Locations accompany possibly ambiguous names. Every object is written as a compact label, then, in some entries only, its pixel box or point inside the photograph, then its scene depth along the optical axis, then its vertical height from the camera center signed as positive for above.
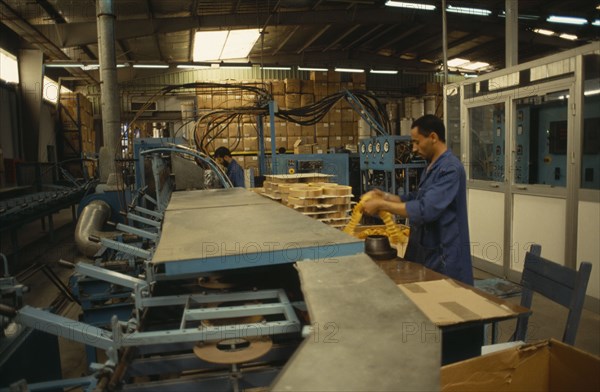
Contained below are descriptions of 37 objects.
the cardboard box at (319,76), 11.43 +2.33
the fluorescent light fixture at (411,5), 9.67 +3.57
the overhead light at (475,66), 14.13 +3.19
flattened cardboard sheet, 1.62 -0.58
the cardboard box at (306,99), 11.36 +1.72
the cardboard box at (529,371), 1.38 -0.72
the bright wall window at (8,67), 8.94 +2.23
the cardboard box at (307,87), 11.36 +2.04
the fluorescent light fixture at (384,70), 12.58 +2.70
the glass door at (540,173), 4.26 -0.18
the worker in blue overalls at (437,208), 2.28 -0.25
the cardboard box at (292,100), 11.29 +1.68
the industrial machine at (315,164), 7.15 -0.01
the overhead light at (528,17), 9.48 +3.14
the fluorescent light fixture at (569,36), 11.06 +3.16
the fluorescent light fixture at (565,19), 9.38 +3.07
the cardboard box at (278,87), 11.27 +2.02
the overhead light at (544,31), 10.96 +3.26
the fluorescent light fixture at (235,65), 11.55 +2.78
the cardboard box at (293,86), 11.26 +2.04
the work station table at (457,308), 1.61 -0.59
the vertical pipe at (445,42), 5.75 +1.59
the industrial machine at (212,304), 1.55 -0.60
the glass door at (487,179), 5.06 -0.24
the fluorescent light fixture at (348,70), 11.86 +2.61
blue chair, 1.86 -0.60
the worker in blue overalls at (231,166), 6.54 -0.01
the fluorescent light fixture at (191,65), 10.99 +2.62
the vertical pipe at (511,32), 4.75 +1.42
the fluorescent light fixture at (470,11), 9.77 +3.42
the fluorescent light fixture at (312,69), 12.80 +2.86
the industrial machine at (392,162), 6.90 -0.01
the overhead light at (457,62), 13.84 +3.23
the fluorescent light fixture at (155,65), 10.19 +2.44
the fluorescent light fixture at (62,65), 9.44 +2.32
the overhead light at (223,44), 10.27 +3.22
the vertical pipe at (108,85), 6.53 +1.29
